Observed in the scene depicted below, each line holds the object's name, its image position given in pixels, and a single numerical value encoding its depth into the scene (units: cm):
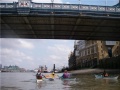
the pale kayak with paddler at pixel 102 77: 2405
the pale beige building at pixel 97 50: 6034
